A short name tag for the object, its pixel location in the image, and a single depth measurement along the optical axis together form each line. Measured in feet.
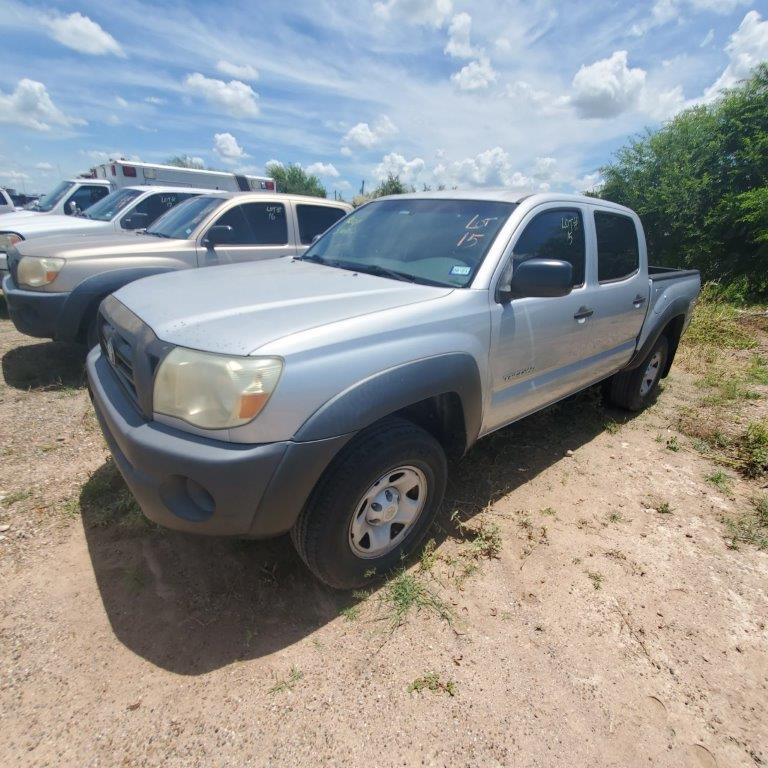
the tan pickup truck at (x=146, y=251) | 12.92
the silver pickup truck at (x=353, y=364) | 5.33
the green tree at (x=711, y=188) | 31.78
